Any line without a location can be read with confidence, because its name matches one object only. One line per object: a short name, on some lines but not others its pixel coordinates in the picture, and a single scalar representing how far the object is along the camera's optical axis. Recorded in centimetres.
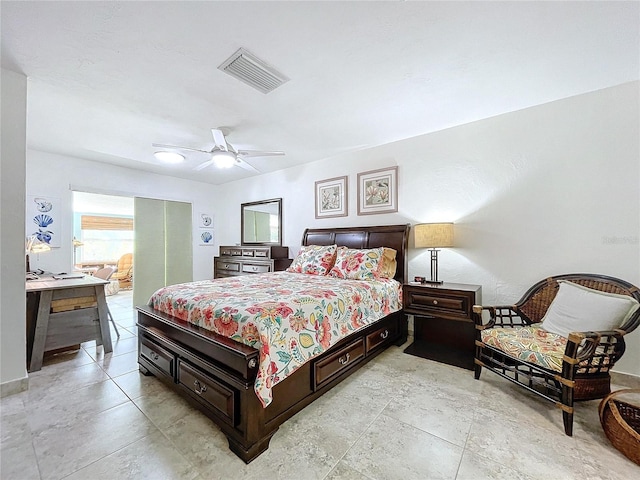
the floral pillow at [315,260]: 354
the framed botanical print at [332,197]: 418
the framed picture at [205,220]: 598
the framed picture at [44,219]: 379
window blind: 729
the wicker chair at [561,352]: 171
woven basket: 144
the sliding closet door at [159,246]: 509
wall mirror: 509
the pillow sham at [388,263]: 327
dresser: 461
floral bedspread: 160
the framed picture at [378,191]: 369
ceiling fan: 306
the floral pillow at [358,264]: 314
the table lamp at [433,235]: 294
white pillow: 190
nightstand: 266
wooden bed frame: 152
